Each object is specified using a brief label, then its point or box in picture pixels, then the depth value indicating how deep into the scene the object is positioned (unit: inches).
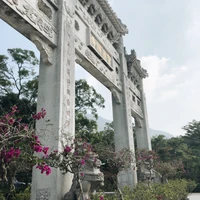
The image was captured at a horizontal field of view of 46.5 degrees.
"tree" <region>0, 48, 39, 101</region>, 457.4
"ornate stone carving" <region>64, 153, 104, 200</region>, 174.7
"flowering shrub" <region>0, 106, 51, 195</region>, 92.9
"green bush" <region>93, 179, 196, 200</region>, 227.6
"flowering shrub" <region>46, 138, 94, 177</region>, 152.3
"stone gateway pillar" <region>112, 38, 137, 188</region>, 363.3
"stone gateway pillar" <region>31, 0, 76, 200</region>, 191.9
